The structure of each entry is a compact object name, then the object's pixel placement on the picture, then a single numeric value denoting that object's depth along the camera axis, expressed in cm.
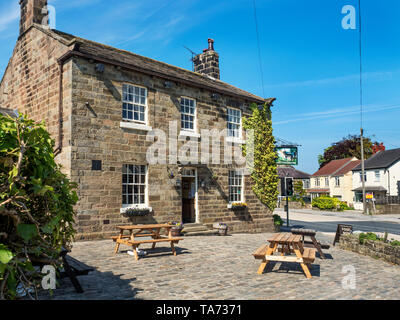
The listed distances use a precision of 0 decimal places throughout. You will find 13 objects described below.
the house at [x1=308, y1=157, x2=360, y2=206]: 5181
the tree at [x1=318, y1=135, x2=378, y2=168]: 5919
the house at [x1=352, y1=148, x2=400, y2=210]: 4606
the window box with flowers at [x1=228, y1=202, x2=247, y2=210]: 1658
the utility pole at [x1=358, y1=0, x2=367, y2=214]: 3725
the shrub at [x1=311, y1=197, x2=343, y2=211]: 4272
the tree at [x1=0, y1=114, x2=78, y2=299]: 338
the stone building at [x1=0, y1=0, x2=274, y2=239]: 1194
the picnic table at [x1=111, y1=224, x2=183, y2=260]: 865
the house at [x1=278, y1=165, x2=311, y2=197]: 5459
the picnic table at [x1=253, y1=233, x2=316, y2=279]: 743
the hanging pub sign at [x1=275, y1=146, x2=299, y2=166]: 2561
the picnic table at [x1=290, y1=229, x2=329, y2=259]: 1013
